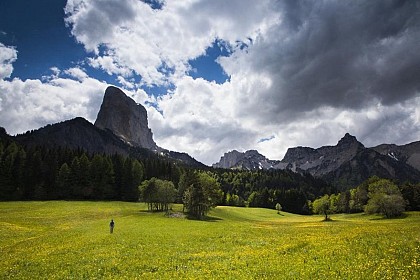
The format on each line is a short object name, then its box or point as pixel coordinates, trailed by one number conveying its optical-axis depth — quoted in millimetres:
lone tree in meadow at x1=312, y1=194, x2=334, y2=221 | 117062
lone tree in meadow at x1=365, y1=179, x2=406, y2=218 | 94562
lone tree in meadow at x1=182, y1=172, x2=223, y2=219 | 84250
